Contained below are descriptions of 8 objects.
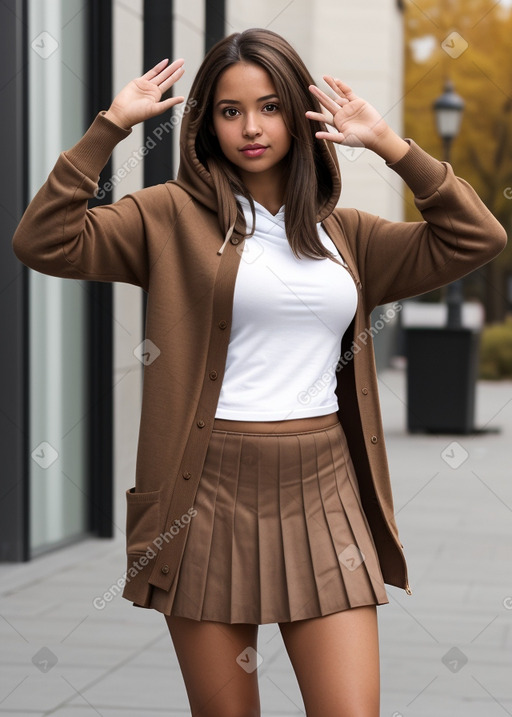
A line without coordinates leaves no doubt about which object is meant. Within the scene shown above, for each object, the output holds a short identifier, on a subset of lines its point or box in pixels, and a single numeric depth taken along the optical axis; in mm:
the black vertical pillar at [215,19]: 13544
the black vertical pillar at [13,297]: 9321
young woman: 3748
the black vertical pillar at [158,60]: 11338
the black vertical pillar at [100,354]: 10620
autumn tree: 41807
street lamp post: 22284
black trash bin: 19240
